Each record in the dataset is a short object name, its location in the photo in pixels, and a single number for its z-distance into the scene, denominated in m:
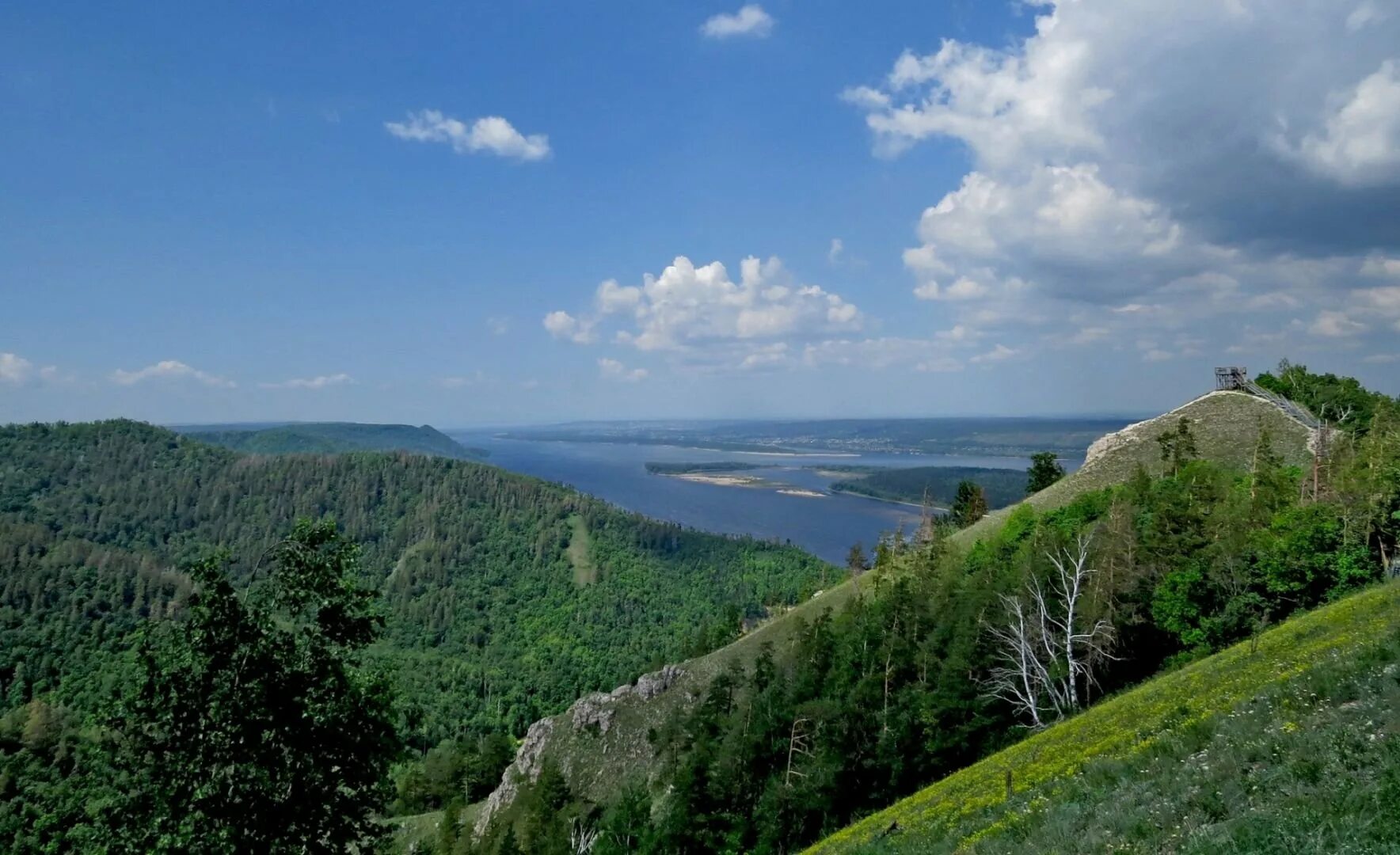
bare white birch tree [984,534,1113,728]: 33.87
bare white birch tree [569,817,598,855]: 51.59
